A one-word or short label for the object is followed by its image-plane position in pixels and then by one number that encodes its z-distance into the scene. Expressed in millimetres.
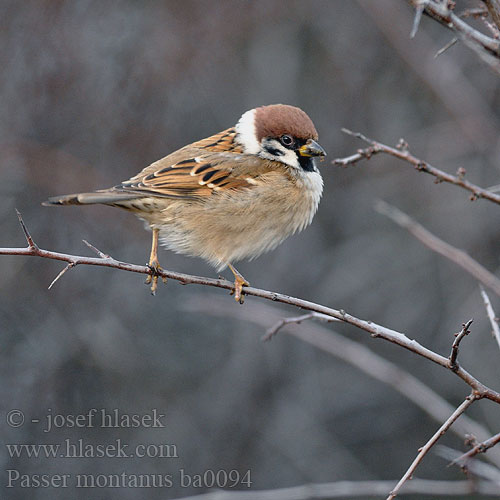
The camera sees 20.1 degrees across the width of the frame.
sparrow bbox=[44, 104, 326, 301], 7059
